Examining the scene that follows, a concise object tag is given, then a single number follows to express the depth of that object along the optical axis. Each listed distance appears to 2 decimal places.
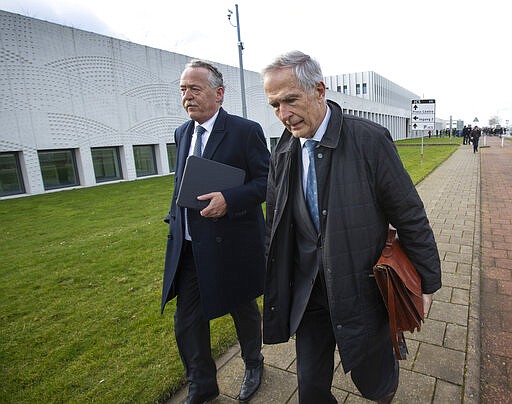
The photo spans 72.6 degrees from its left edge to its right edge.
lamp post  18.48
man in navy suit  2.12
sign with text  17.45
